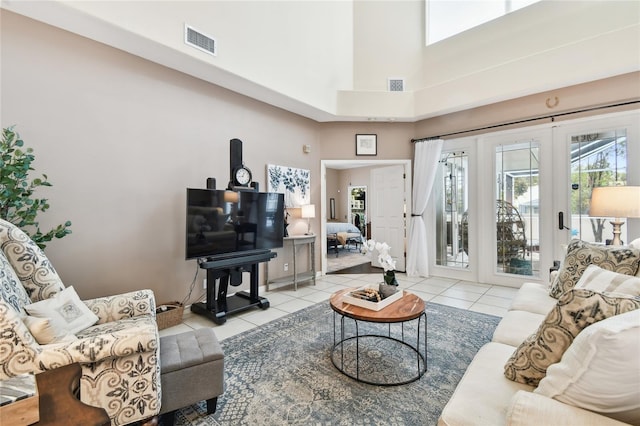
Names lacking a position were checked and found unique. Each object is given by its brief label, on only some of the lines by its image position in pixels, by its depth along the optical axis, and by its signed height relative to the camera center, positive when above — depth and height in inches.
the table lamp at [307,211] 187.6 -2.7
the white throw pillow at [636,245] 89.6 -13.9
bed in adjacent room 308.3 -32.0
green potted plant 81.0 +6.1
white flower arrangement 94.5 -17.5
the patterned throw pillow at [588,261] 81.1 -17.7
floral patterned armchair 48.4 -25.7
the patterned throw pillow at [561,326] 41.3 -18.9
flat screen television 121.6 -6.9
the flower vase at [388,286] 93.3 -26.8
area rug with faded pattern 69.2 -50.5
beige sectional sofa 33.3 -24.9
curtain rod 139.9 +47.7
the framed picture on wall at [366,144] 208.1 +45.2
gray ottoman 64.6 -38.8
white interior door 216.5 -3.1
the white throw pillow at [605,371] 32.7 -20.7
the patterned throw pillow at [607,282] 60.5 -18.9
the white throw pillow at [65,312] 66.9 -25.7
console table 173.8 -39.7
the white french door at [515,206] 161.8 -1.5
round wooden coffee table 80.4 -49.9
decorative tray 84.8 -29.7
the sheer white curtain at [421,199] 194.7 +4.4
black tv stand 126.1 -36.8
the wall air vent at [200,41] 119.3 +72.6
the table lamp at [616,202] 108.2 +0.1
